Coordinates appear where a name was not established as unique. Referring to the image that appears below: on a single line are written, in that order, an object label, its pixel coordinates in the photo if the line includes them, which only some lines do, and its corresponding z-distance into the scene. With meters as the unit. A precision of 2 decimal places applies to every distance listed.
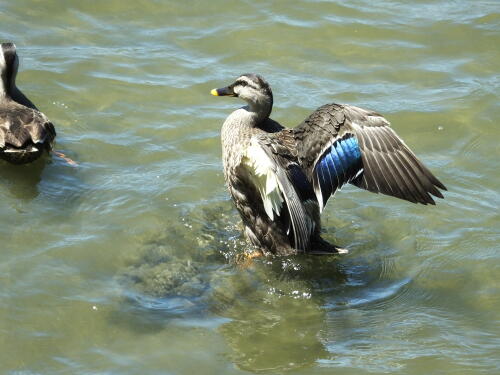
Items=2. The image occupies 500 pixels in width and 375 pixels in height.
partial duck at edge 15.03
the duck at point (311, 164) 12.66
